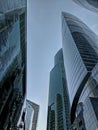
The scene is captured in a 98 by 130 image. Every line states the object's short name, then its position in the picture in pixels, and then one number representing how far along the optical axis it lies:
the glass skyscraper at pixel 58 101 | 51.01
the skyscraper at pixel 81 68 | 22.30
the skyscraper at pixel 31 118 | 76.96
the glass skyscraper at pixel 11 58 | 24.26
